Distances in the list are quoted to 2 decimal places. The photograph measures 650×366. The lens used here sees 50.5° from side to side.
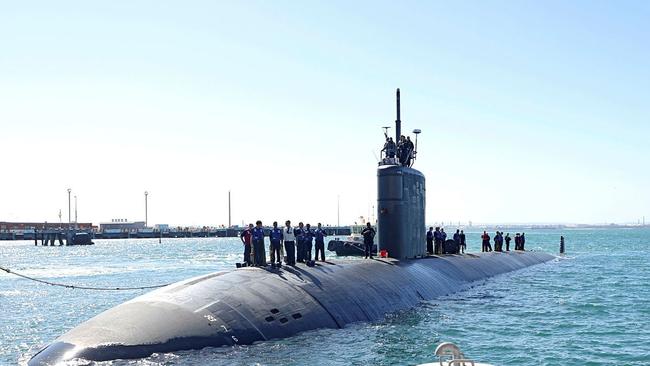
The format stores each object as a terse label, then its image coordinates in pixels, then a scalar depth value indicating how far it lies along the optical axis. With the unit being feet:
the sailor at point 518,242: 161.48
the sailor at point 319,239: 75.72
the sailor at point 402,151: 89.30
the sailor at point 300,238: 69.46
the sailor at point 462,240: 119.34
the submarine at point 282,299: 45.24
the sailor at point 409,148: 89.35
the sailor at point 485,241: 139.60
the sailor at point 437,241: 109.00
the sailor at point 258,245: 64.49
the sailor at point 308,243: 71.10
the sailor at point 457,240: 116.16
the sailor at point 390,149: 85.10
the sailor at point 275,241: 65.21
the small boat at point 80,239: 372.79
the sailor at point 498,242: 145.30
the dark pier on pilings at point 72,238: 358.39
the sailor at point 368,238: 81.66
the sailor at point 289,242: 66.95
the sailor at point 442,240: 111.02
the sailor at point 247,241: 65.77
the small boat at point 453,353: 25.90
